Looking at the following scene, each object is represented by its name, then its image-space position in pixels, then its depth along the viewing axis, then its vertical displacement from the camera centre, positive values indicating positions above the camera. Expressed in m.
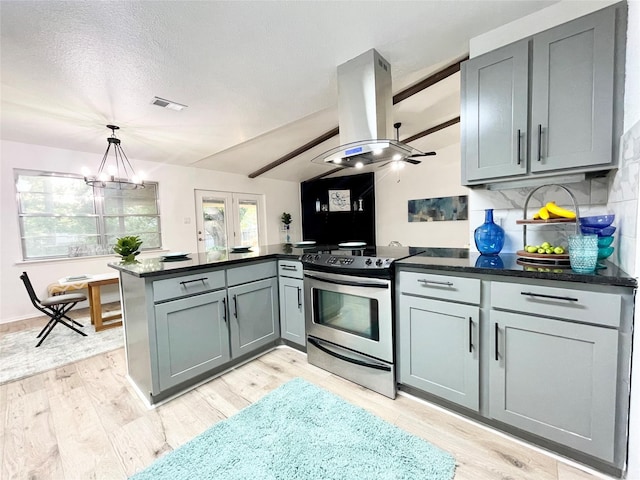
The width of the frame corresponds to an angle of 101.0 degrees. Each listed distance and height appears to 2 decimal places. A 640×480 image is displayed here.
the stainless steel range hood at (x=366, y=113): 2.11 +0.92
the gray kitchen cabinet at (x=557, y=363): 1.14 -0.69
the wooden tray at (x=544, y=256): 1.41 -0.21
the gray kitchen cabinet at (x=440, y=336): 1.48 -0.69
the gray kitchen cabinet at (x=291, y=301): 2.36 -0.69
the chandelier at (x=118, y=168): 4.09 +1.07
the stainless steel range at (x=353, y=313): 1.78 -0.66
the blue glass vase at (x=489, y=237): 1.86 -0.12
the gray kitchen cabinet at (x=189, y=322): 1.75 -0.69
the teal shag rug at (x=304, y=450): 1.25 -1.17
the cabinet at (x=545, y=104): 1.37 +0.67
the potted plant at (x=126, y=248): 2.48 -0.15
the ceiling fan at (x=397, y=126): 4.59 +1.70
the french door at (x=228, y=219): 5.50 +0.22
